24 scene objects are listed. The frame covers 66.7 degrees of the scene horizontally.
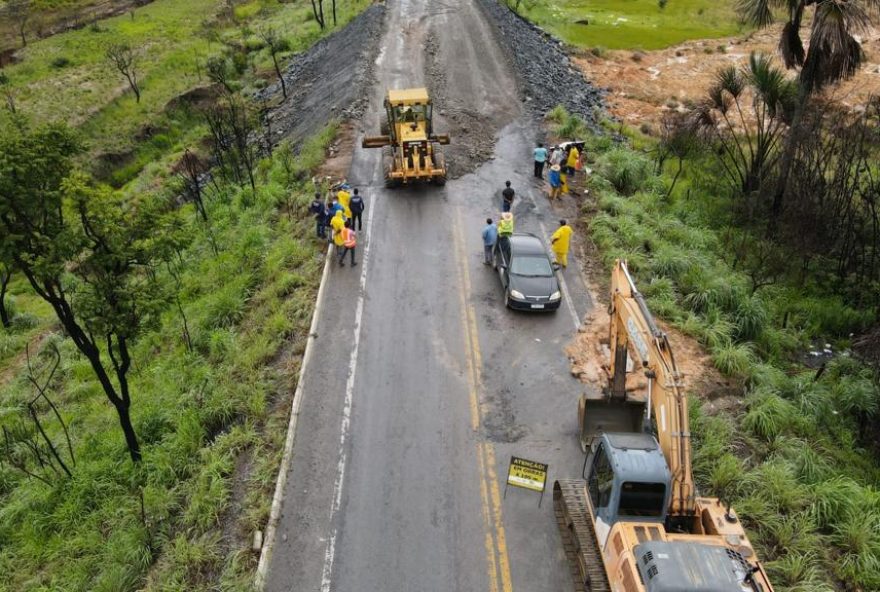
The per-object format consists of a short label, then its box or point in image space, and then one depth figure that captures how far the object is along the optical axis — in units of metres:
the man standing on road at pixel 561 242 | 18.73
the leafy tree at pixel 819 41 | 18.83
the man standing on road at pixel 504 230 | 19.12
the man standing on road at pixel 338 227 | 19.20
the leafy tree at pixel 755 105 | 23.31
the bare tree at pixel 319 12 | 46.97
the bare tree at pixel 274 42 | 44.50
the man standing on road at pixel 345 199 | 20.67
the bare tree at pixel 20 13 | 57.31
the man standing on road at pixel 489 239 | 19.41
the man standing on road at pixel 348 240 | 19.31
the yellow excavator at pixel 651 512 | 8.54
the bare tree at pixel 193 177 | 27.36
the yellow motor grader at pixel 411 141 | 23.67
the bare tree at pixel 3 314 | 24.77
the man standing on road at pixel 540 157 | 24.47
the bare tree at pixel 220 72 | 40.92
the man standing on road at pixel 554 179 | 23.06
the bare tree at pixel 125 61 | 42.97
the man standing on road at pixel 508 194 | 21.28
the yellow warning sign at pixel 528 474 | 11.98
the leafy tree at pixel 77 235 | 12.30
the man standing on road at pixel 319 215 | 20.71
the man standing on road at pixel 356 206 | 20.62
